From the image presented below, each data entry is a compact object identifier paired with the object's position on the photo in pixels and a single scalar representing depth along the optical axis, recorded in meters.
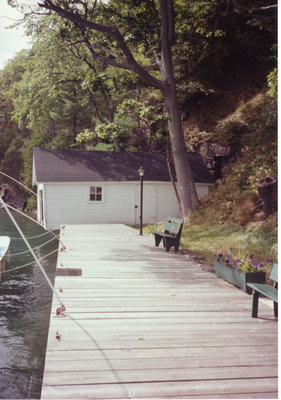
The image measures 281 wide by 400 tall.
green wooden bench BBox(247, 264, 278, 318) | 5.15
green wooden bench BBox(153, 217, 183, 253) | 10.83
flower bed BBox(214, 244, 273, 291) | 6.77
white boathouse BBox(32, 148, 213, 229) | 22.77
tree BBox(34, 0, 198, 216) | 18.09
